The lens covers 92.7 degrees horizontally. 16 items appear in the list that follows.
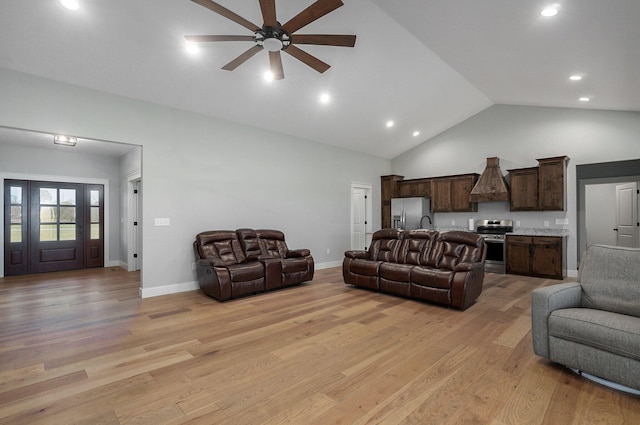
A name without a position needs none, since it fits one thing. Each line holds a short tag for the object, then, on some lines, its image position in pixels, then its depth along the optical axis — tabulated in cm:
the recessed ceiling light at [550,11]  296
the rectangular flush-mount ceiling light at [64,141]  575
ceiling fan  248
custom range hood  677
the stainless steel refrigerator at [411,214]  784
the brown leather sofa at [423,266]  405
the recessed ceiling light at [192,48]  374
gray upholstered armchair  211
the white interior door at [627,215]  679
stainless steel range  659
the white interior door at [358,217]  810
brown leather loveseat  446
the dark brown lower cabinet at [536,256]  589
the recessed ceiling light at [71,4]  297
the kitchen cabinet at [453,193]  737
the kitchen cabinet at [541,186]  605
